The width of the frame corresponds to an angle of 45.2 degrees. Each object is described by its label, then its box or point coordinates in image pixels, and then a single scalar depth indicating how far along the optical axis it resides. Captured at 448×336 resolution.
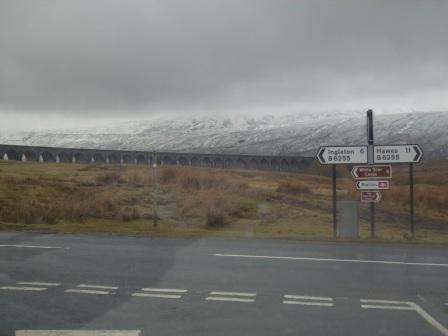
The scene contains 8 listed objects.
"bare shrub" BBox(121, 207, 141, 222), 23.02
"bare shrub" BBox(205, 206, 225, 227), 22.64
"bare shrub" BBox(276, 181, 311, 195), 38.15
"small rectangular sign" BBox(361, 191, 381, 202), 17.02
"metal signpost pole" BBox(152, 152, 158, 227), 19.78
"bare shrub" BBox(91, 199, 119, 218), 23.58
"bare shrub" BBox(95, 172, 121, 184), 36.04
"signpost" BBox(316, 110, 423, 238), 16.83
